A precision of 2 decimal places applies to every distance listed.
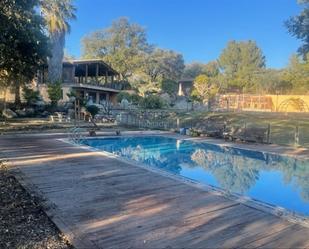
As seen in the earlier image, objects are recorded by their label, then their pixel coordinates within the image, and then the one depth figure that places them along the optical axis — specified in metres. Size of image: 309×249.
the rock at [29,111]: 19.21
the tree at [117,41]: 40.39
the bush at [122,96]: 26.29
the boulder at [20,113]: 18.82
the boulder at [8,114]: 17.95
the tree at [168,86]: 33.68
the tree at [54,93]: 20.43
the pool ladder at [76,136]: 10.48
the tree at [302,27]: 8.35
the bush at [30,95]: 19.92
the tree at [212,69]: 42.02
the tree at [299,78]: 24.12
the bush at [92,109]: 17.26
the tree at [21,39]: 8.37
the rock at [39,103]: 20.38
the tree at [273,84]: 27.20
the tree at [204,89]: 27.51
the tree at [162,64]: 38.34
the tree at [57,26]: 21.34
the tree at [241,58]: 42.49
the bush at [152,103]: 23.77
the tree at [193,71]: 44.25
